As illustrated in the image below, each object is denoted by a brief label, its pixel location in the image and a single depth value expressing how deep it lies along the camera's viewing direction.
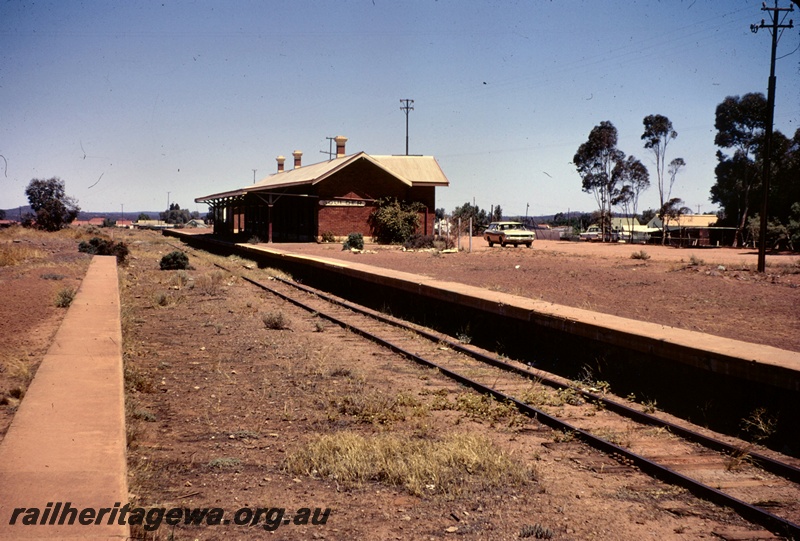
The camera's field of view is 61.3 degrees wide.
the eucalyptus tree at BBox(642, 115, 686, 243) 63.84
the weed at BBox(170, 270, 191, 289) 20.08
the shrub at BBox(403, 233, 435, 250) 37.08
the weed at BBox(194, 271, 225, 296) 18.82
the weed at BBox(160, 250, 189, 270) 25.73
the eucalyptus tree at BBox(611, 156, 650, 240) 69.38
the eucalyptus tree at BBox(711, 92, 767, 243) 57.03
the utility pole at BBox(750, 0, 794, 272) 22.73
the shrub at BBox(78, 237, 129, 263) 30.30
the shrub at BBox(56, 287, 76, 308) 14.69
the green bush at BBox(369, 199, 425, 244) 39.50
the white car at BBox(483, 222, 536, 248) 43.69
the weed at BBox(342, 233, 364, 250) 34.06
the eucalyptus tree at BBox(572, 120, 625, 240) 69.44
